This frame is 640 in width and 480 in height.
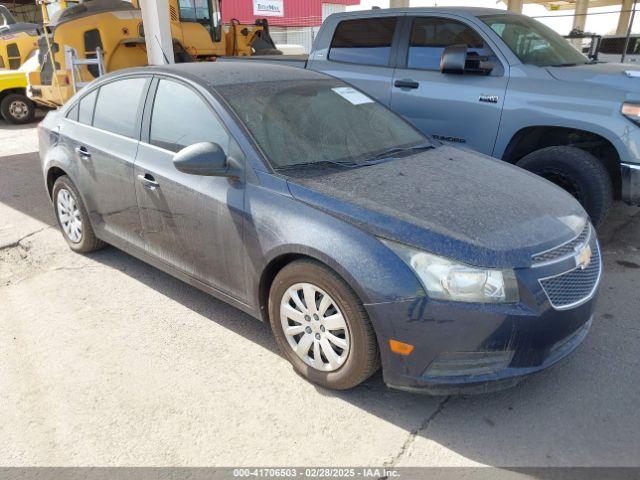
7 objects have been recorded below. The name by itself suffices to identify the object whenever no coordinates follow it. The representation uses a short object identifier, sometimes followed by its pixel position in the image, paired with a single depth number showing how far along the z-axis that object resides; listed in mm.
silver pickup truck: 4305
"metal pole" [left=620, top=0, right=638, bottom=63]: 11939
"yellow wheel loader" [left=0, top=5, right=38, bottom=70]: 13258
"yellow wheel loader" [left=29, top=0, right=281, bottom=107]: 9484
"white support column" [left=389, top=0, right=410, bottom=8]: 11950
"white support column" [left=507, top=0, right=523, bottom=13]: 21797
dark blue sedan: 2396
